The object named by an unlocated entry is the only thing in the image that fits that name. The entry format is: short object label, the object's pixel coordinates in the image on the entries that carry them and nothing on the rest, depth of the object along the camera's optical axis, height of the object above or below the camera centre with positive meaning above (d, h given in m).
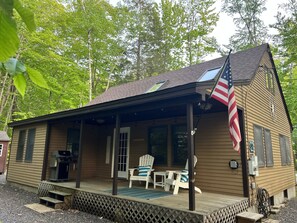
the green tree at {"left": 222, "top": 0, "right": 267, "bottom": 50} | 15.36 +9.35
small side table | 6.21 -0.73
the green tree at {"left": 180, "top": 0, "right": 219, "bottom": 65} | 15.45 +8.84
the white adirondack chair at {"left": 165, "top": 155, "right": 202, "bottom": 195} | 5.41 -0.60
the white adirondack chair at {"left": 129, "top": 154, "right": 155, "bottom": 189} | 6.52 -0.38
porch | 3.96 -0.99
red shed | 13.41 +0.23
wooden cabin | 5.45 +0.67
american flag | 4.01 +1.13
